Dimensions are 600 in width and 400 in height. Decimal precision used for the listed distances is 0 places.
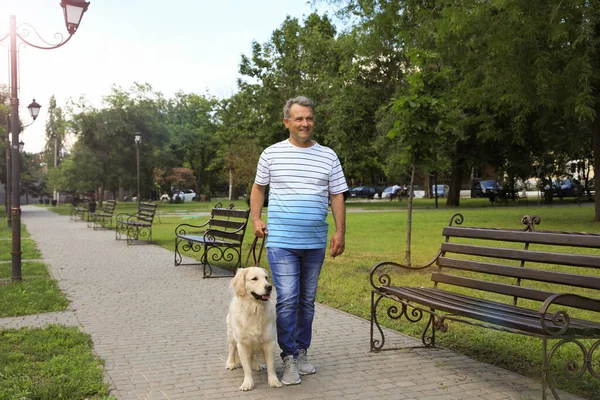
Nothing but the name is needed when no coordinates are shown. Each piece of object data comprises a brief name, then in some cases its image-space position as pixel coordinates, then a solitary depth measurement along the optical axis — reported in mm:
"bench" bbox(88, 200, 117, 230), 23719
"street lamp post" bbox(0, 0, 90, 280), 9398
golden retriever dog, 4223
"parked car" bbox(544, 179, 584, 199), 40062
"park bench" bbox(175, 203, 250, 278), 10046
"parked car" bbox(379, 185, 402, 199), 54288
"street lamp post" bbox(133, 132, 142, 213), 26172
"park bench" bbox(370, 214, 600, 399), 3593
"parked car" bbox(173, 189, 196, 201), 62797
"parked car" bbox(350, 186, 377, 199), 61438
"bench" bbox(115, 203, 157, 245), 16109
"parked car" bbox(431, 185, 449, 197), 55478
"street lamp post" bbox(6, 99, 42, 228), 21469
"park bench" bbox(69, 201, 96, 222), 29866
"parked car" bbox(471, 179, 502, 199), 36719
